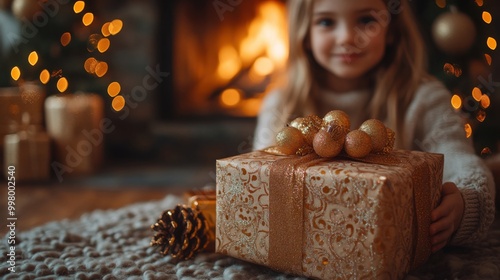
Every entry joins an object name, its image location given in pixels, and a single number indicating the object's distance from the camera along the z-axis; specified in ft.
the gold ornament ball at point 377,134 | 2.69
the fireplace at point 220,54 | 7.45
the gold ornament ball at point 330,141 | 2.61
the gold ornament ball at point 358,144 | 2.58
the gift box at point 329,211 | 2.36
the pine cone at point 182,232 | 3.17
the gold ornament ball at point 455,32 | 4.93
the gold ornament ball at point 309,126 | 2.81
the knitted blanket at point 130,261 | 2.89
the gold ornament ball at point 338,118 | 2.79
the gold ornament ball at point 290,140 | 2.78
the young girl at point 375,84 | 3.54
